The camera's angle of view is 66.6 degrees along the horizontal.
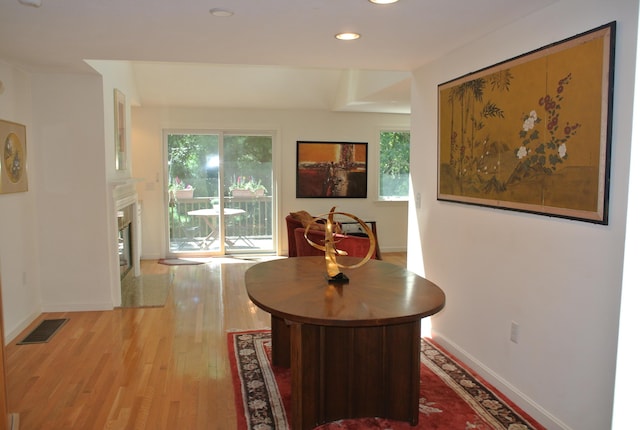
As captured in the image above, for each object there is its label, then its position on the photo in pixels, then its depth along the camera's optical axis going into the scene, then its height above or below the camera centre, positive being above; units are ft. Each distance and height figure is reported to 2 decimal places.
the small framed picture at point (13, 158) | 12.26 +0.45
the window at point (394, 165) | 25.71 +0.59
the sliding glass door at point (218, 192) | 23.90 -0.82
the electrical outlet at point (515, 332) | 8.93 -2.87
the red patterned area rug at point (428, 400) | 8.25 -4.18
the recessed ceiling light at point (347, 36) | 9.66 +2.81
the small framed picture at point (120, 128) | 16.52 +1.65
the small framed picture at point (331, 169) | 24.71 +0.34
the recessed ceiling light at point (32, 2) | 7.86 +2.80
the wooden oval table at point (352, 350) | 7.51 -2.85
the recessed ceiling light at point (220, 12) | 8.23 +2.79
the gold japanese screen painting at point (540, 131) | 6.88 +0.79
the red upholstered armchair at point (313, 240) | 15.34 -2.22
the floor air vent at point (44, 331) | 12.35 -4.18
